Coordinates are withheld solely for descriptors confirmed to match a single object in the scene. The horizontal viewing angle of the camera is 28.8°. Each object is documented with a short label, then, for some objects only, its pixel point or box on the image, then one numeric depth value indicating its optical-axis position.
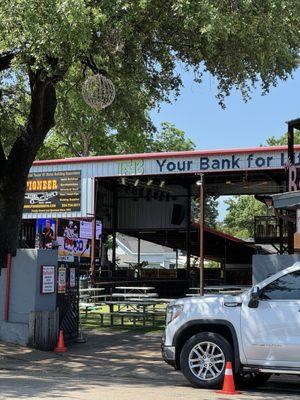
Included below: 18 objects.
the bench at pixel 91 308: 17.83
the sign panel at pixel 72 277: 13.57
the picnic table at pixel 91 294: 22.36
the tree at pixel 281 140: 49.12
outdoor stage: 24.44
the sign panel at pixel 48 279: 12.65
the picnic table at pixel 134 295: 17.23
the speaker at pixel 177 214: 33.97
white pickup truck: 8.01
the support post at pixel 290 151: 15.36
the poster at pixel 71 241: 26.33
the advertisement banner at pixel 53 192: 27.55
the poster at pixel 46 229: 27.04
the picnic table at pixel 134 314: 15.65
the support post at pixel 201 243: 19.10
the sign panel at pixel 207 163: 23.27
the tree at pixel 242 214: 65.38
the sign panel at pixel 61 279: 13.08
